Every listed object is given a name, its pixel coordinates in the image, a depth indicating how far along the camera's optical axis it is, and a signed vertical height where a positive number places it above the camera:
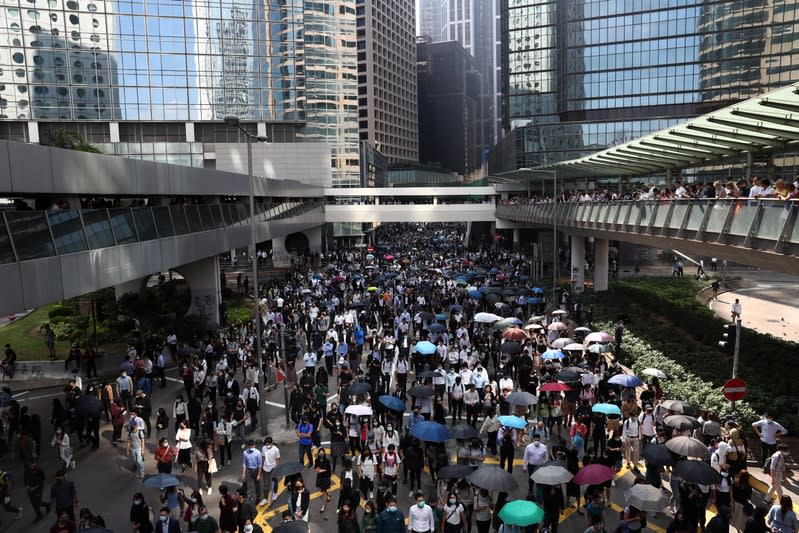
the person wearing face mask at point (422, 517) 9.38 -4.86
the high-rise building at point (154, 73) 60.31 +11.56
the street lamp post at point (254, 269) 14.65 -2.11
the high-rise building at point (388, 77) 122.19 +22.12
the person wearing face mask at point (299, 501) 10.41 -5.08
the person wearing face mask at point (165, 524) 9.54 -4.95
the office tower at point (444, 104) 183.12 +23.24
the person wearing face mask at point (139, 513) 10.02 -5.02
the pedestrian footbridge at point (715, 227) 13.04 -1.32
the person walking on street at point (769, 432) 12.52 -4.99
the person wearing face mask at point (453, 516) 9.62 -4.98
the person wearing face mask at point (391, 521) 9.45 -4.93
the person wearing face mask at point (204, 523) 9.47 -4.91
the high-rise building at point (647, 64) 74.12 +13.93
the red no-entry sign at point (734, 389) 13.31 -4.41
